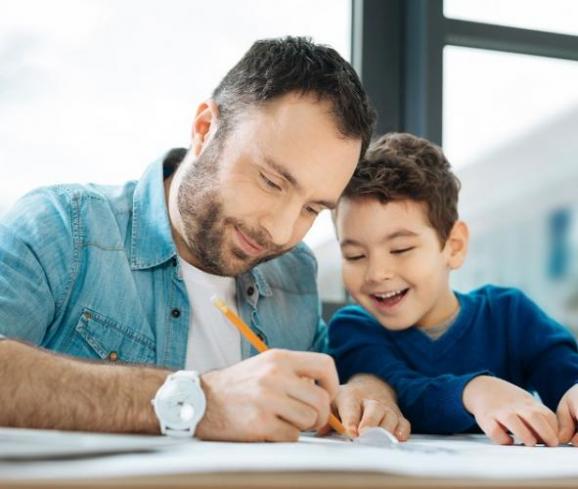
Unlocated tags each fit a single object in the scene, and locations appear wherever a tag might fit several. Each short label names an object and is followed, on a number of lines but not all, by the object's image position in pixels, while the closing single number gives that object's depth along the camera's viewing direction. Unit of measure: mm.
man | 1215
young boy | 1438
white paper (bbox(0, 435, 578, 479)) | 477
